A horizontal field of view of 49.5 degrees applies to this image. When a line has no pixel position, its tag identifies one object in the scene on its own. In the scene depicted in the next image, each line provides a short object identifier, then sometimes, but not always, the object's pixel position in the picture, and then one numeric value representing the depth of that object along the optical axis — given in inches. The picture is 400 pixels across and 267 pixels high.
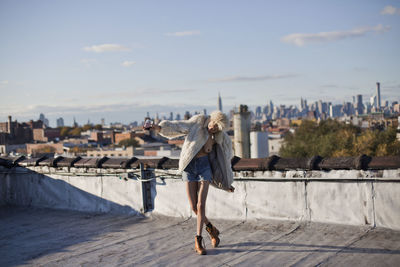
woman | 143.9
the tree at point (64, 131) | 5288.4
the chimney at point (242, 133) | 1476.4
